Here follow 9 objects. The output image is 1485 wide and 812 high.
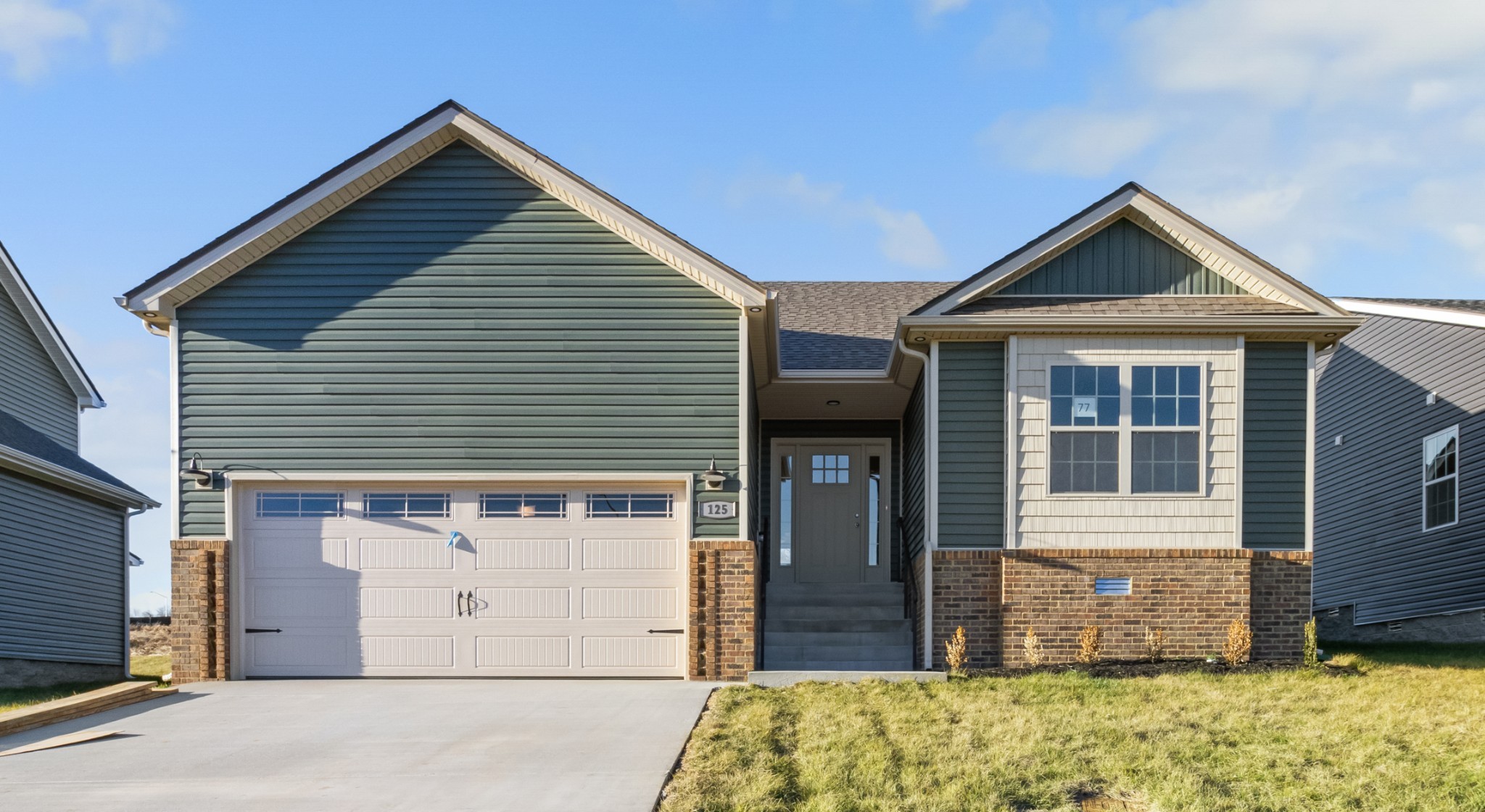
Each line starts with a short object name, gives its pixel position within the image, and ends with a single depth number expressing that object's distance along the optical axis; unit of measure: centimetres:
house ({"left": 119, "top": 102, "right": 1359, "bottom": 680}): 1311
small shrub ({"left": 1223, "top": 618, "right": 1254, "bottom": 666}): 1264
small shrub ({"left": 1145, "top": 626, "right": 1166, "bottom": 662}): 1284
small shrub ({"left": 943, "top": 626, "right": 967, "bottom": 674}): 1262
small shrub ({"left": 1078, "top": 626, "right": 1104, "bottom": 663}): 1284
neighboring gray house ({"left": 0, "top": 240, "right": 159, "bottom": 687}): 1573
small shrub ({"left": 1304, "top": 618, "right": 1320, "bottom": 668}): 1253
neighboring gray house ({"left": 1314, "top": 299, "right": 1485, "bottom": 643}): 1714
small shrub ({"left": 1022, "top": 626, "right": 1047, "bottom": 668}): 1284
